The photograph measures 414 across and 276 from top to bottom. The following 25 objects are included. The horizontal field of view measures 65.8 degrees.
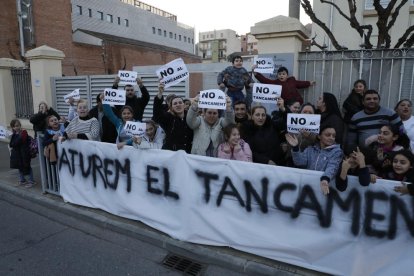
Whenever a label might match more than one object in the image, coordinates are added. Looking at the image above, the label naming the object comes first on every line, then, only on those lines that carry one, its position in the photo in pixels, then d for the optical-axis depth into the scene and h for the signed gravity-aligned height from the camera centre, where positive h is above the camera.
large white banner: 2.92 -1.26
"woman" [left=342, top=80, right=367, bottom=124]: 4.73 -0.13
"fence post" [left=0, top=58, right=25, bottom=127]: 11.16 +0.03
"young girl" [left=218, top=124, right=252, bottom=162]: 3.77 -0.66
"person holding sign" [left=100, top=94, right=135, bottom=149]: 4.61 -0.44
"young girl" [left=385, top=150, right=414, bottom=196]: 3.02 -0.69
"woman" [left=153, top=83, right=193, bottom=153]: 4.27 -0.49
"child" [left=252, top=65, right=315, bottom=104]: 5.42 +0.17
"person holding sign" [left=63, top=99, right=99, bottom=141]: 5.03 -0.55
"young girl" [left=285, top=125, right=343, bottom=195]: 3.04 -0.66
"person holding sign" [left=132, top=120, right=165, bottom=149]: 4.29 -0.61
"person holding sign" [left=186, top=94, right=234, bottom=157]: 4.05 -0.44
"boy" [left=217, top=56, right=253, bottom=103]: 5.67 +0.25
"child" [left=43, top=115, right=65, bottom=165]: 5.26 -0.77
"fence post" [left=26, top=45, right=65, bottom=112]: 9.80 +0.71
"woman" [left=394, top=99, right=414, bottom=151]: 4.35 -0.31
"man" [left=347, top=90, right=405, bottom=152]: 4.05 -0.36
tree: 7.29 +1.56
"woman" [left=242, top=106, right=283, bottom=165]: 3.96 -0.57
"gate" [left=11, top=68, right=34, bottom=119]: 10.88 -0.01
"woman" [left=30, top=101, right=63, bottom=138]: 6.16 -0.50
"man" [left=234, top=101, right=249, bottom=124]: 4.36 -0.28
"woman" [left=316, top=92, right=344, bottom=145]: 4.14 -0.28
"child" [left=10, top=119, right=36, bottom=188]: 5.96 -1.05
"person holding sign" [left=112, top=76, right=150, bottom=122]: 5.54 -0.14
